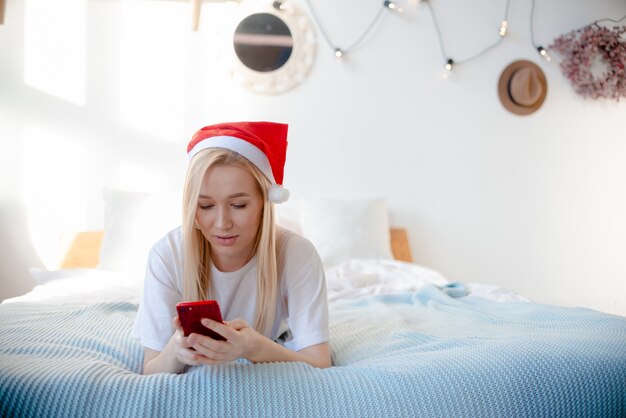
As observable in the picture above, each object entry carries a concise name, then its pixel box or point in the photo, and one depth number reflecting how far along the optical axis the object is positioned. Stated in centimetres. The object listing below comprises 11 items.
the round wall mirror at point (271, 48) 341
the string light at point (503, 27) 361
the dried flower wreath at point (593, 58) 364
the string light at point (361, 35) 350
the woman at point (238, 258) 124
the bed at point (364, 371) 96
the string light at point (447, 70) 359
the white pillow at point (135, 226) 270
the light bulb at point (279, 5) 341
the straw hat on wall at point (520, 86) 367
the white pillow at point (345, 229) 299
